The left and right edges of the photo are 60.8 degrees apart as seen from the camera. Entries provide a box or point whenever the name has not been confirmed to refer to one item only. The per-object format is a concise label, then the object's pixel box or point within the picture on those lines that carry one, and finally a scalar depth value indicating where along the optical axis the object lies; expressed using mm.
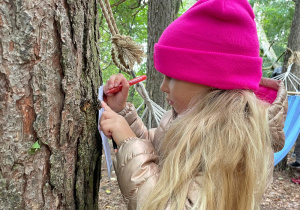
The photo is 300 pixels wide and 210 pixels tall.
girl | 826
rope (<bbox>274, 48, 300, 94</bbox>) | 3475
